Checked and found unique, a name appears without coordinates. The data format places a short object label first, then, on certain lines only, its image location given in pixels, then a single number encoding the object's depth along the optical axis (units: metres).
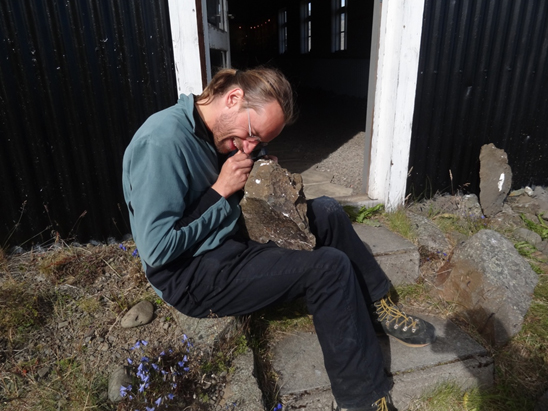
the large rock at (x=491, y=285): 2.39
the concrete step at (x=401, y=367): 1.98
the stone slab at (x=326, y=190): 4.03
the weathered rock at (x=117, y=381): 1.73
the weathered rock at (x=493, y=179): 3.68
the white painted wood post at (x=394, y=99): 3.13
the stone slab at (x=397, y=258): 2.80
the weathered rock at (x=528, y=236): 3.41
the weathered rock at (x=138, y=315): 2.19
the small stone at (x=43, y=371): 1.91
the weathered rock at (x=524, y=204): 3.91
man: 1.64
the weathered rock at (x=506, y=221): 3.61
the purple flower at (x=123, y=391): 1.64
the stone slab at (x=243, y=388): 1.71
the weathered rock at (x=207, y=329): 1.93
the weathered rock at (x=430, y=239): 3.05
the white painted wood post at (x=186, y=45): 2.73
